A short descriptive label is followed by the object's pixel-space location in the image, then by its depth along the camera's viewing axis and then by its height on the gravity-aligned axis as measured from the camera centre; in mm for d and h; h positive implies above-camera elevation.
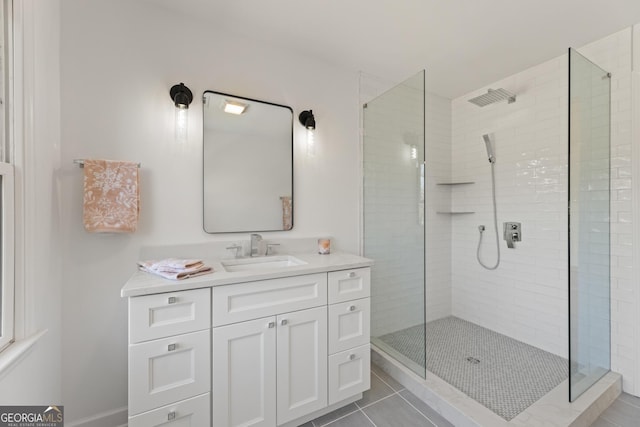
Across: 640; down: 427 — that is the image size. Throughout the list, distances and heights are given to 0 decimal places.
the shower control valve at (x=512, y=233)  2477 -191
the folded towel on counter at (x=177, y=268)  1268 -281
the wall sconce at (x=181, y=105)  1633 +670
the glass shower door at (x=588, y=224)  1562 -70
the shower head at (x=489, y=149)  2639 +641
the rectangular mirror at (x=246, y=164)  1799 +347
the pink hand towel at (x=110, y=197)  1412 +86
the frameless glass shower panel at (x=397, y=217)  2014 -41
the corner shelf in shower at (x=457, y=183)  2818 +334
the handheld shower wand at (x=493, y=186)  2643 +271
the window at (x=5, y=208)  1026 +16
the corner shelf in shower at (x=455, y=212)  2842 +7
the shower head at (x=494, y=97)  2348 +1063
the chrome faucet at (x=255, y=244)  1854 -224
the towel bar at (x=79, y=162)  1414 +270
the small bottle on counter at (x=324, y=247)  2041 -268
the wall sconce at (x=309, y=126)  2084 +688
